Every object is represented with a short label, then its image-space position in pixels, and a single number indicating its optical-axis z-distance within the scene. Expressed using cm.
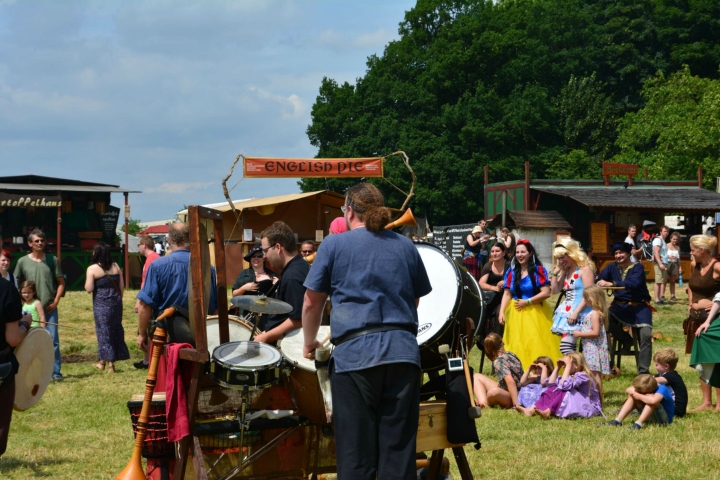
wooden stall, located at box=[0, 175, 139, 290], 2469
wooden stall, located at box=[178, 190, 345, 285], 2608
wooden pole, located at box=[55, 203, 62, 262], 2375
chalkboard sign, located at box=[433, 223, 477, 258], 2959
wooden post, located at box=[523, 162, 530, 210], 3162
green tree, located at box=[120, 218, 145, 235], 7284
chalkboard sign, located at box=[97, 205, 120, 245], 2683
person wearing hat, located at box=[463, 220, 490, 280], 1901
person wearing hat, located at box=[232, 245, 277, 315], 933
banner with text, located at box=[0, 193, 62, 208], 2427
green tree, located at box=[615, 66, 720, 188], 3509
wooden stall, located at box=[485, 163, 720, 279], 2872
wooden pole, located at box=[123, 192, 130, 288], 2498
